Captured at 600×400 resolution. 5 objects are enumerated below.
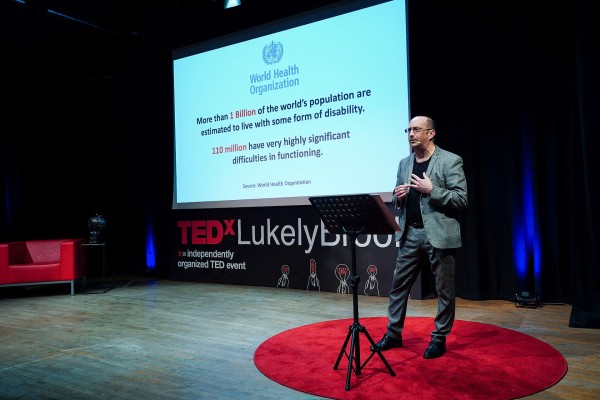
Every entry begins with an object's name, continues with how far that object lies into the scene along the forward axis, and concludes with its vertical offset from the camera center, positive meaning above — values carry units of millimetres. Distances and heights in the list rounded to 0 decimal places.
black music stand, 2527 -26
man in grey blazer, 2938 -76
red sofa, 5629 -533
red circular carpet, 2461 -874
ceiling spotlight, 5984 +2591
